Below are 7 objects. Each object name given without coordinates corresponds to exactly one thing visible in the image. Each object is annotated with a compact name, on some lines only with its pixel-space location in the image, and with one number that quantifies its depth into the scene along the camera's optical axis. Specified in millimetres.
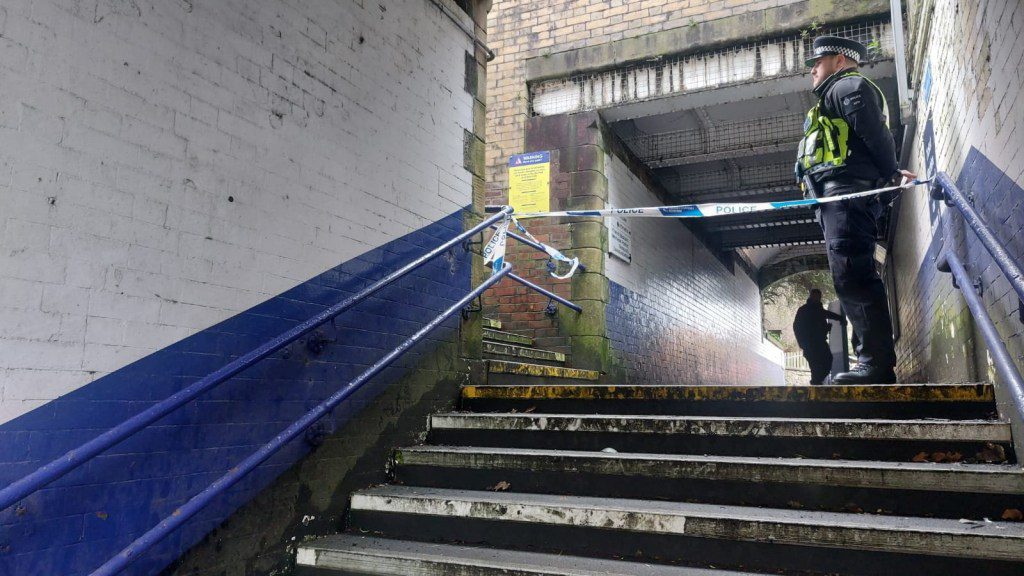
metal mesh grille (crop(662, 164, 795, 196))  9211
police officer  3609
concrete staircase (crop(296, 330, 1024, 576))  2434
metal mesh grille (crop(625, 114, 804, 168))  7676
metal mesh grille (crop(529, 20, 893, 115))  6159
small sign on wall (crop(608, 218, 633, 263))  7215
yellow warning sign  7062
